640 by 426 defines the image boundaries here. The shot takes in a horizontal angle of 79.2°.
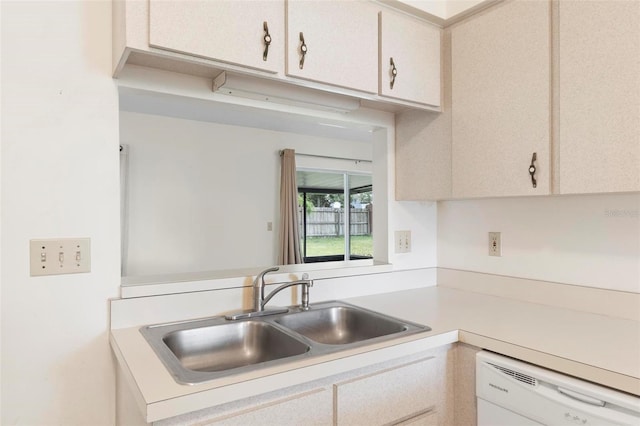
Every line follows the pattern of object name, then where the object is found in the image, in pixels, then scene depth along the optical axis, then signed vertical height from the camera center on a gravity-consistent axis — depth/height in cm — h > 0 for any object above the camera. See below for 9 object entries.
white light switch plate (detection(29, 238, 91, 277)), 119 -12
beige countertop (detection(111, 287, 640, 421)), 90 -39
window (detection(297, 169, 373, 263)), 530 +4
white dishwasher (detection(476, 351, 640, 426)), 97 -50
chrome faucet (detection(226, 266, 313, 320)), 148 -31
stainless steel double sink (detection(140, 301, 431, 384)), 124 -42
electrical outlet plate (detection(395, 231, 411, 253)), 203 -13
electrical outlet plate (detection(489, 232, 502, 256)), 187 -13
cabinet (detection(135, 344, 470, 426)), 98 -53
